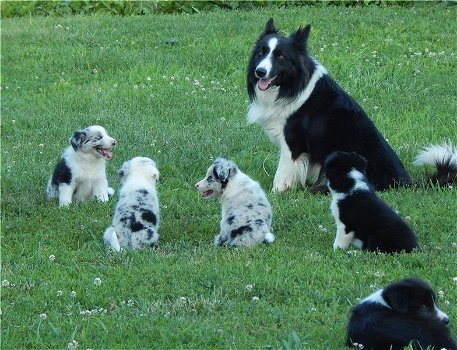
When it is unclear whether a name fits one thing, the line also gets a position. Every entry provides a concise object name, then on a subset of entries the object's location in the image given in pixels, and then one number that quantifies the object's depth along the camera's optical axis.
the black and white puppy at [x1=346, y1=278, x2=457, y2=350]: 11.12
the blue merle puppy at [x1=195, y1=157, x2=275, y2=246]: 15.93
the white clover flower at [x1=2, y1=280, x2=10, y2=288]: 14.41
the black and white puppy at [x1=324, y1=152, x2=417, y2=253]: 15.27
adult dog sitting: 20.40
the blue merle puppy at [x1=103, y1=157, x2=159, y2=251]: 15.95
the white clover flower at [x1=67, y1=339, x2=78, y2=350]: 11.85
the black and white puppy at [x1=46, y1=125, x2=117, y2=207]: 19.11
